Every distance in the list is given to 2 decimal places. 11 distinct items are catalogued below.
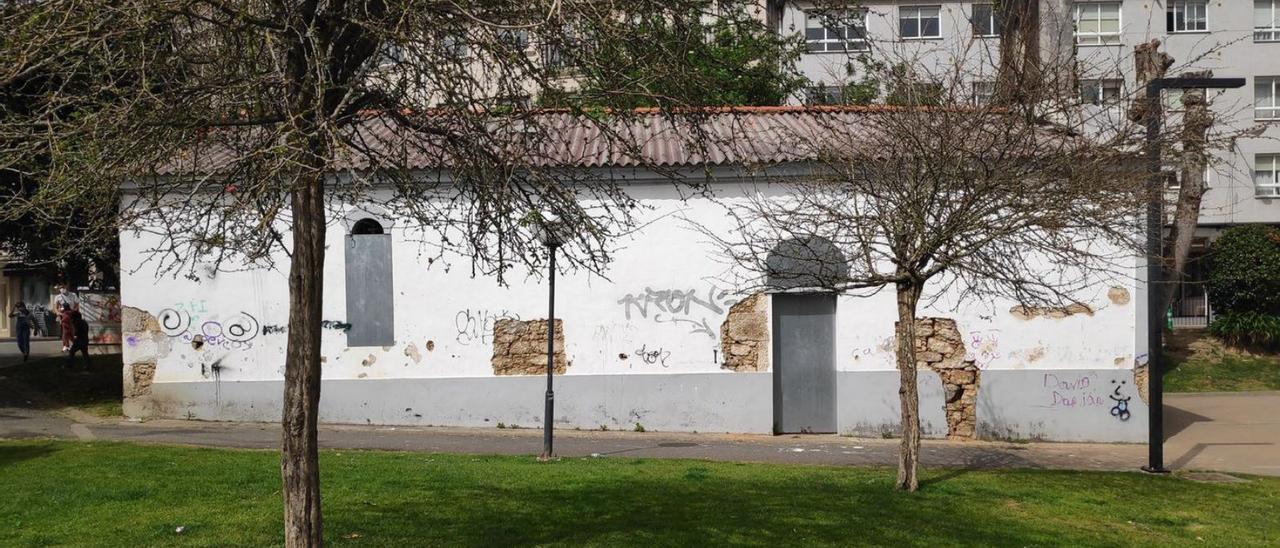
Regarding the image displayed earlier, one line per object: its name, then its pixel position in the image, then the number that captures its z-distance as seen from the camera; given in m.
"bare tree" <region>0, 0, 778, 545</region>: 5.55
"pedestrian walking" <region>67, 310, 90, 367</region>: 20.22
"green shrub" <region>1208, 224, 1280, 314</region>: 27.80
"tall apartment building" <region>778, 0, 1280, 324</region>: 31.70
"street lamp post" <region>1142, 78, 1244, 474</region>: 12.63
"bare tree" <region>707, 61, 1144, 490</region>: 10.49
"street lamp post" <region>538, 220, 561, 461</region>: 13.07
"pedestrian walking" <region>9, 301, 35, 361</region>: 25.52
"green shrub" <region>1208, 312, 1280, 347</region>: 27.11
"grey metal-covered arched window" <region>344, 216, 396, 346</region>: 15.99
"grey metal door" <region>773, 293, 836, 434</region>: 16.14
